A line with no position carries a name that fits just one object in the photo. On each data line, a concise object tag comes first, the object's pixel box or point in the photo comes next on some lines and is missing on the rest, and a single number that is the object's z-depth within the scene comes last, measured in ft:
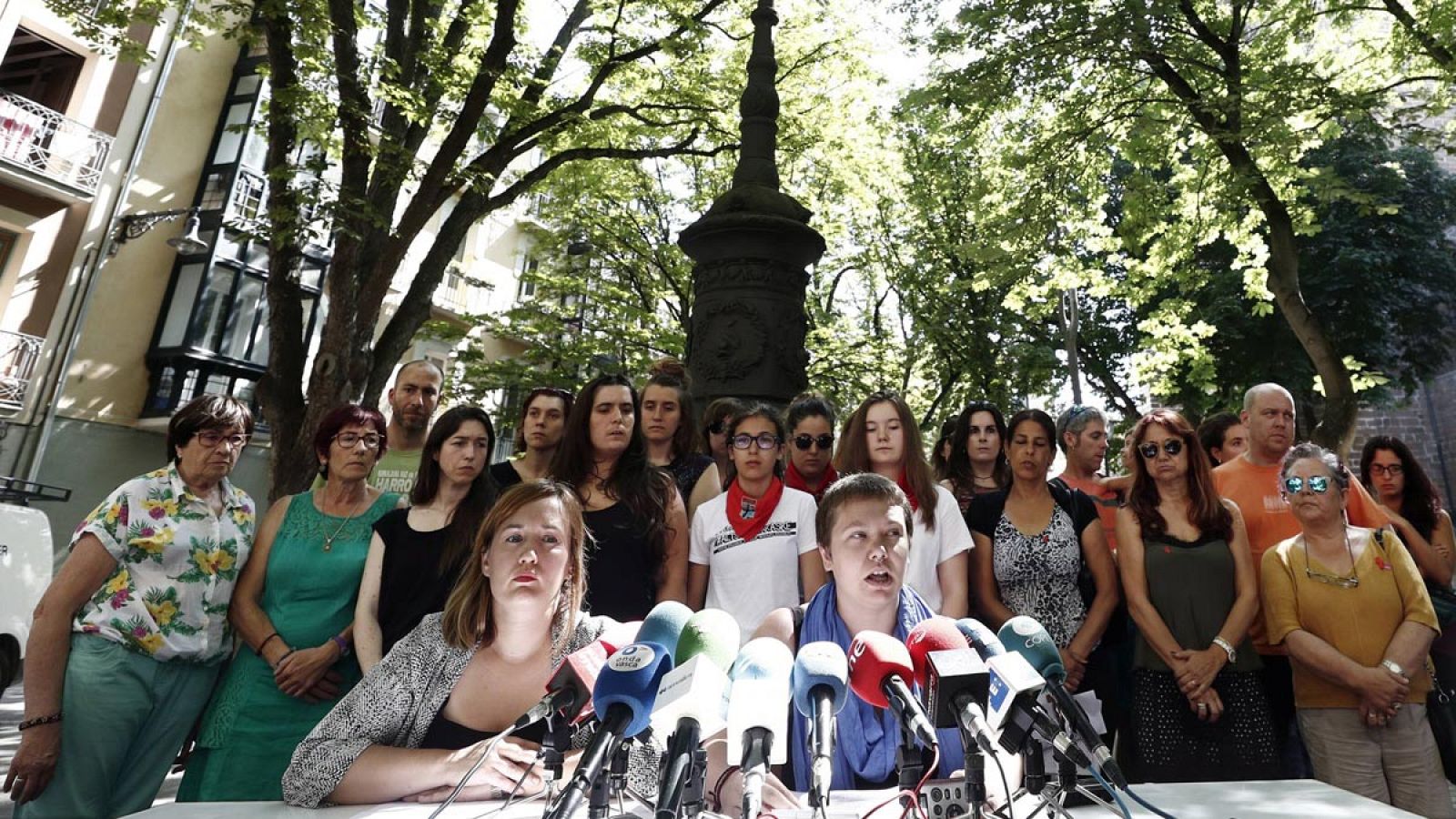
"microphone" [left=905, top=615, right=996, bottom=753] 4.79
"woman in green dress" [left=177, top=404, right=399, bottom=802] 11.02
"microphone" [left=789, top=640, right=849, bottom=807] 4.77
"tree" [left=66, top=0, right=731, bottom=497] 26.76
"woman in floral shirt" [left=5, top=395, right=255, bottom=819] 10.36
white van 23.99
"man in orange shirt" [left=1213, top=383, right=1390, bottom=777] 14.03
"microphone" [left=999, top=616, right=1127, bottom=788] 4.98
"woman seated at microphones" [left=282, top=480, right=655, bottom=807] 8.04
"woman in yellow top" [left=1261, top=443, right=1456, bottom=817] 12.46
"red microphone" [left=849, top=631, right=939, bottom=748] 5.24
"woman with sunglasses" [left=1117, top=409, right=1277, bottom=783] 12.34
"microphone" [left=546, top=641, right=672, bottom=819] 4.87
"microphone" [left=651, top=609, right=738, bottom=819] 4.32
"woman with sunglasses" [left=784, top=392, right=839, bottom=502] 14.93
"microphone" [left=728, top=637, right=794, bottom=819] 4.17
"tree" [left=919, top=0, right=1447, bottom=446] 31.30
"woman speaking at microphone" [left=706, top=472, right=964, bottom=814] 7.81
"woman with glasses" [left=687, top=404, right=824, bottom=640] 12.06
